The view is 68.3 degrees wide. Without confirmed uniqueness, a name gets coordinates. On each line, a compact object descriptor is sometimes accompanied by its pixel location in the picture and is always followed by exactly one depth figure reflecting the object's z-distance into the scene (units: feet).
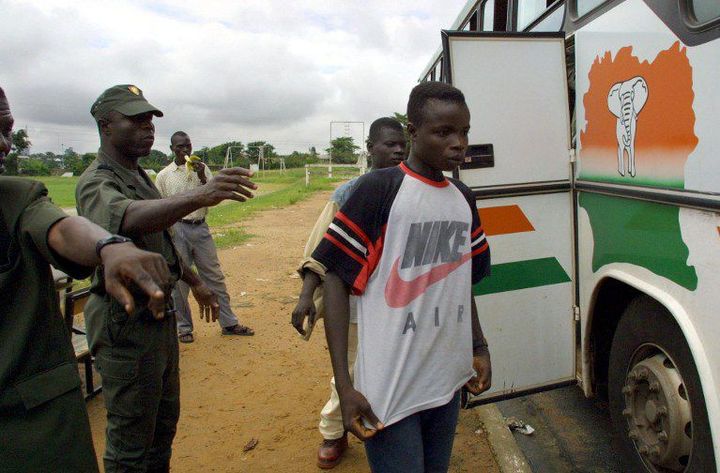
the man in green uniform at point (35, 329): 4.34
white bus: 6.40
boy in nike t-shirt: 5.44
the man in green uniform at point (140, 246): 6.52
